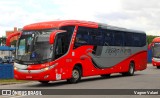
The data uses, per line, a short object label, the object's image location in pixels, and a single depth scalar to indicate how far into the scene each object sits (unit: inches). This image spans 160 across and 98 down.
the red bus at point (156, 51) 1616.6
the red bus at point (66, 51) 743.1
